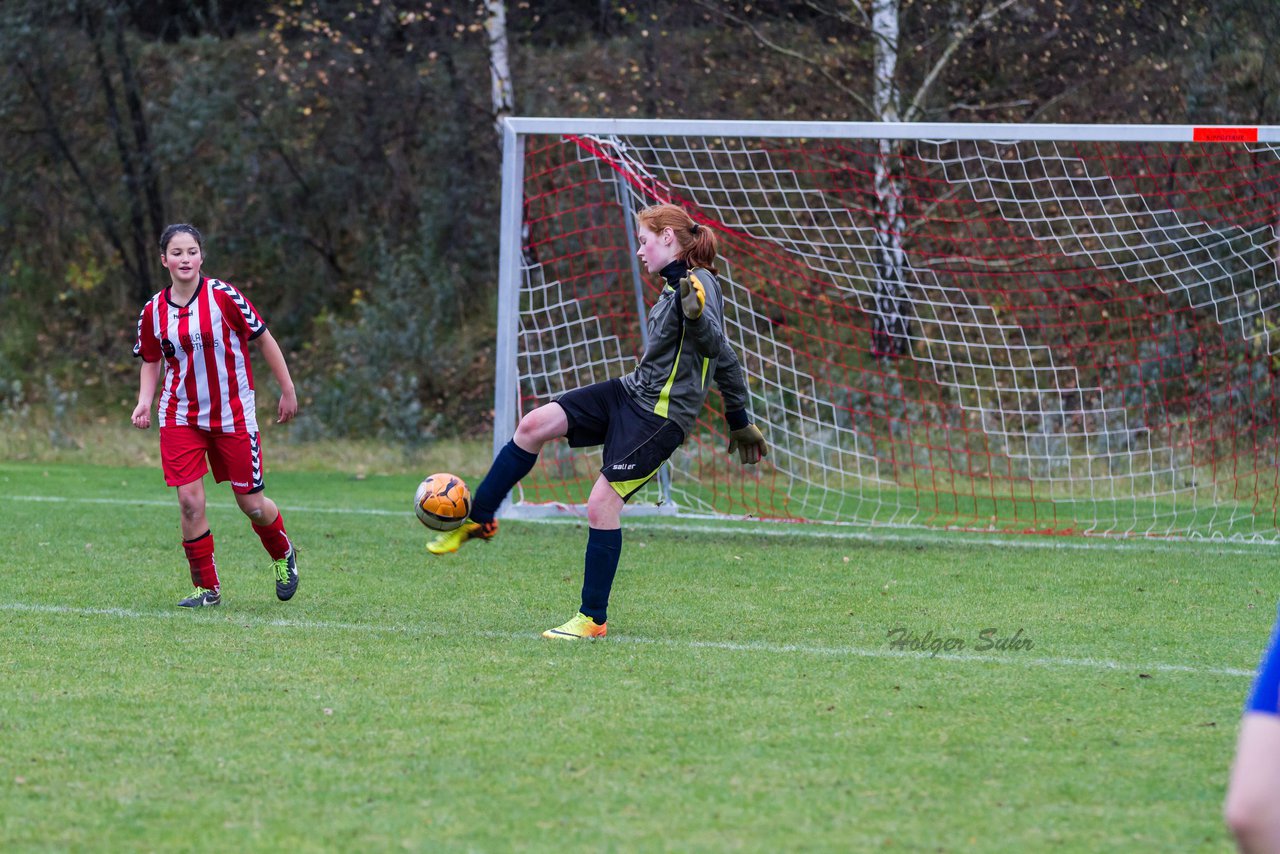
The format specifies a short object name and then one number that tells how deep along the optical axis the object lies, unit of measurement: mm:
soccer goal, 17953
